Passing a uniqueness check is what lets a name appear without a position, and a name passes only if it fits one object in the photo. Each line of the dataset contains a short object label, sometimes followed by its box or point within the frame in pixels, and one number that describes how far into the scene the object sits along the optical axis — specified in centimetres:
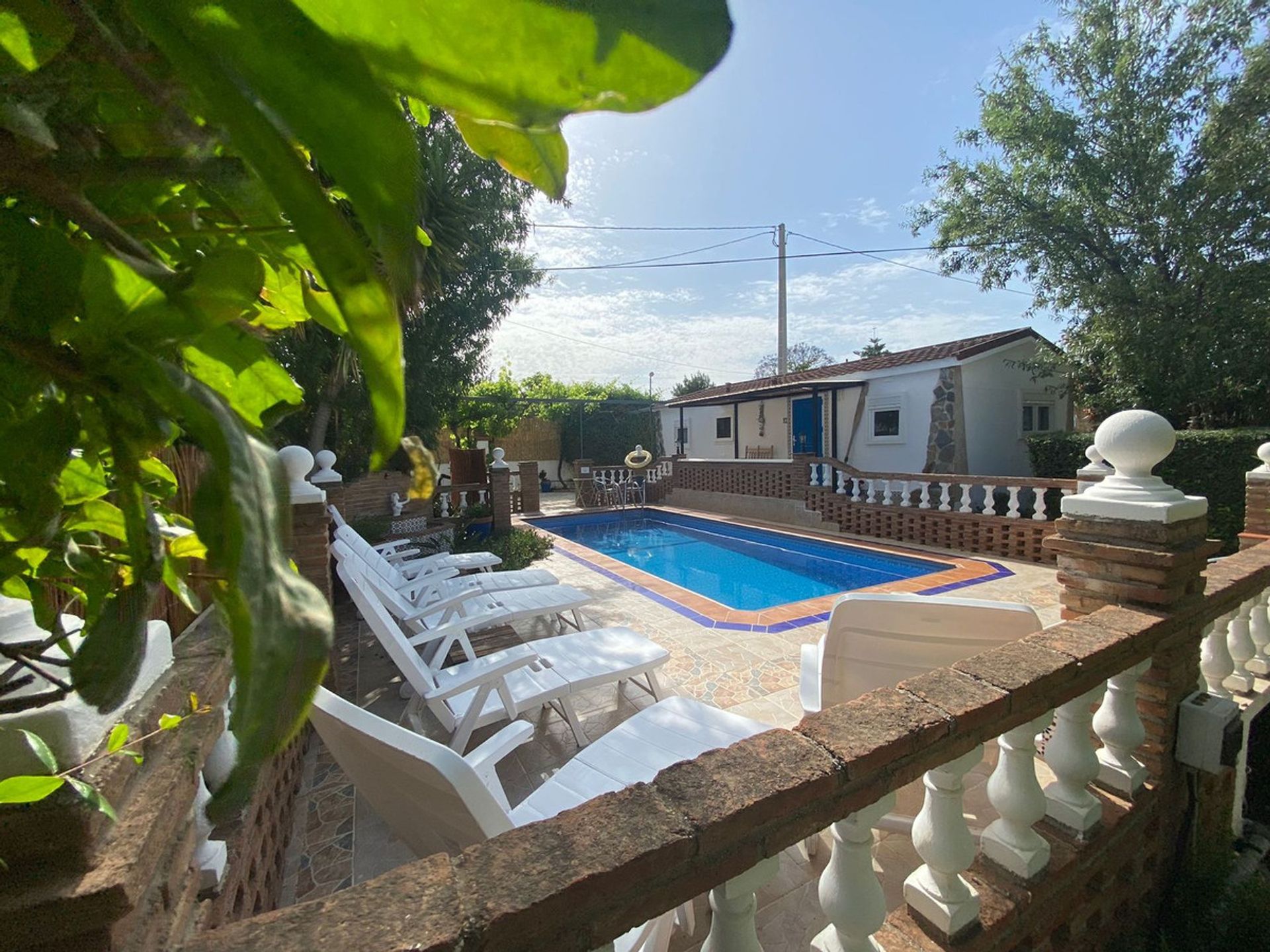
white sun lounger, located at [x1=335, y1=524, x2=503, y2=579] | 550
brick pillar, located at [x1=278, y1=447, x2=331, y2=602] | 343
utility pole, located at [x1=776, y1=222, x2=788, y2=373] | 1884
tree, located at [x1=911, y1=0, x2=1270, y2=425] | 898
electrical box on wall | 212
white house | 1174
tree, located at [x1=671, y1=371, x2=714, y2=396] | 3934
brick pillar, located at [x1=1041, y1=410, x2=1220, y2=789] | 204
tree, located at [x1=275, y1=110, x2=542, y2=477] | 815
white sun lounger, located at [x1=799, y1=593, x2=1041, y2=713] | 249
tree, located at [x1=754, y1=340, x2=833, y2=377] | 4641
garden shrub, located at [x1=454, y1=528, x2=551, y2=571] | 775
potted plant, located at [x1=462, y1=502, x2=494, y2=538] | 955
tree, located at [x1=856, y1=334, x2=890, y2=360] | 3809
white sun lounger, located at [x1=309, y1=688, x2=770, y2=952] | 158
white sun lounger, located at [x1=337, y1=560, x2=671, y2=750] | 318
